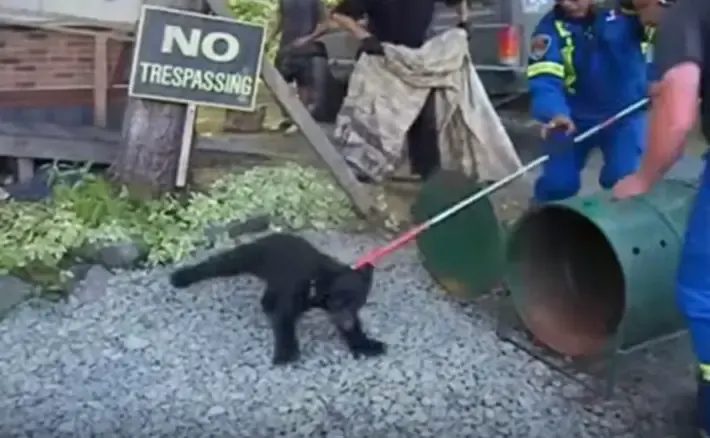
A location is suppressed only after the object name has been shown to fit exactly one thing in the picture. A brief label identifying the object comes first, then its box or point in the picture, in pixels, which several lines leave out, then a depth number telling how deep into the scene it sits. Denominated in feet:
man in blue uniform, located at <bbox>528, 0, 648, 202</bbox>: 18.24
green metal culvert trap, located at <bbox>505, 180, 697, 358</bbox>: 14.64
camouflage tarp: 27.27
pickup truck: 32.89
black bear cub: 16.08
